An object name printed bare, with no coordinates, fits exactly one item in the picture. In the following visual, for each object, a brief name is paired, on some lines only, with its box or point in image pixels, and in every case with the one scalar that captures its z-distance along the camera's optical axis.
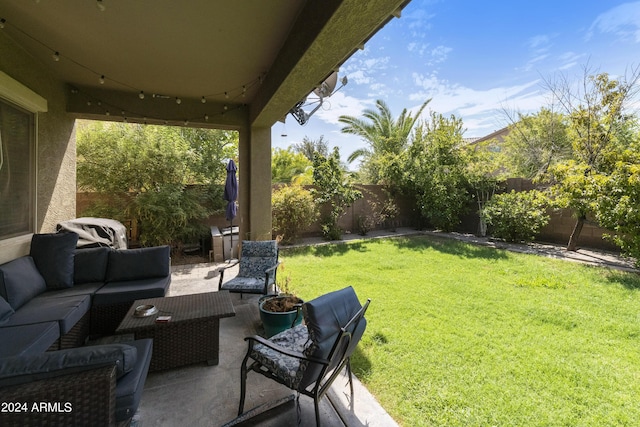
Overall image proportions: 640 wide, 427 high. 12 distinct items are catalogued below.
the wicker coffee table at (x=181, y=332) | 2.46
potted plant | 2.99
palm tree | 13.29
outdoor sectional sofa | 1.30
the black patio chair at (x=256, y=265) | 3.95
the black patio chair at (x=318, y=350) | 1.80
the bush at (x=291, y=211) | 8.12
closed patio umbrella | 6.58
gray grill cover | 4.18
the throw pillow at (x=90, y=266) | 3.54
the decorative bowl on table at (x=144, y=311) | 2.57
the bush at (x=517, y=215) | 7.78
